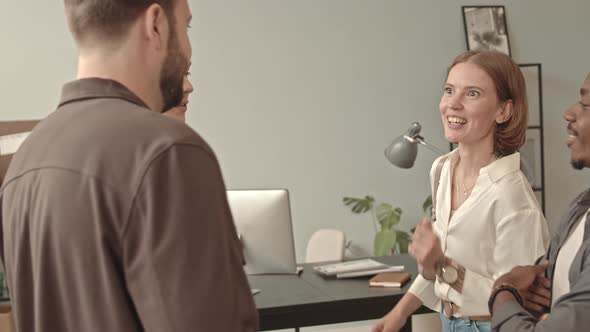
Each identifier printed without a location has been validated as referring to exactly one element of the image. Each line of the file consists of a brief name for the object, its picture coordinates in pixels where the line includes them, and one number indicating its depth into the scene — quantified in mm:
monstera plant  4598
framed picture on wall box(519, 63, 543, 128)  5211
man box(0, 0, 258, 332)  969
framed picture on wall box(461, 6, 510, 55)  5078
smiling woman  1975
